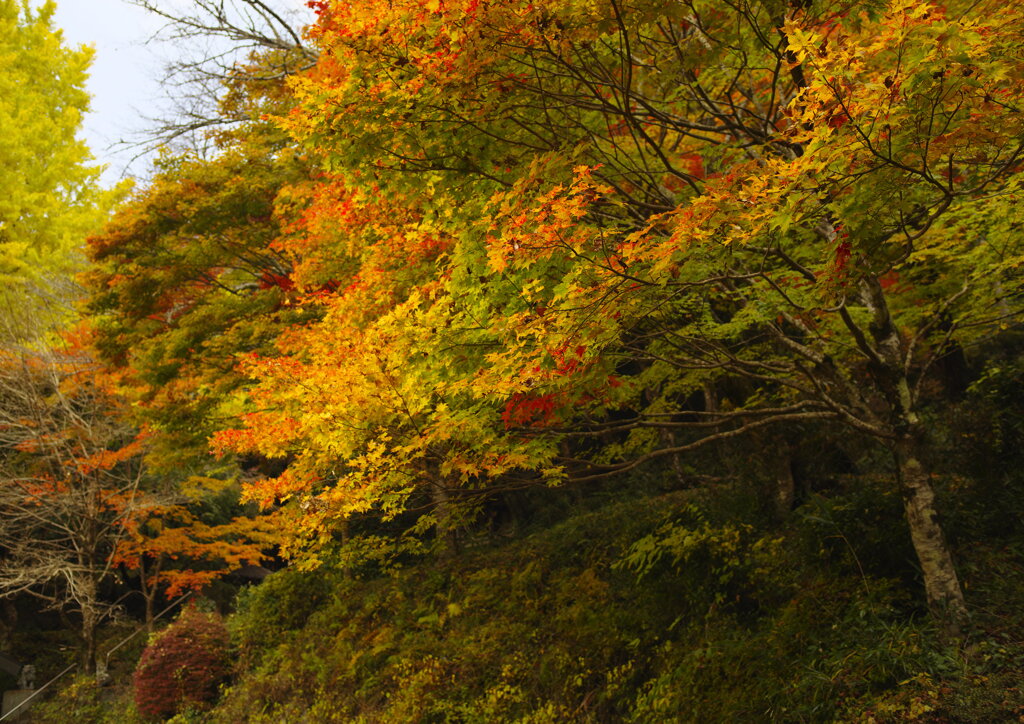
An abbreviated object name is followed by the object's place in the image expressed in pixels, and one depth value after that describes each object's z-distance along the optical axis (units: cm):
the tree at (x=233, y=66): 1176
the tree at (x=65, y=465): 1364
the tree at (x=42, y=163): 1678
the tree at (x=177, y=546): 1502
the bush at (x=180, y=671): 1207
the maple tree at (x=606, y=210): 330
